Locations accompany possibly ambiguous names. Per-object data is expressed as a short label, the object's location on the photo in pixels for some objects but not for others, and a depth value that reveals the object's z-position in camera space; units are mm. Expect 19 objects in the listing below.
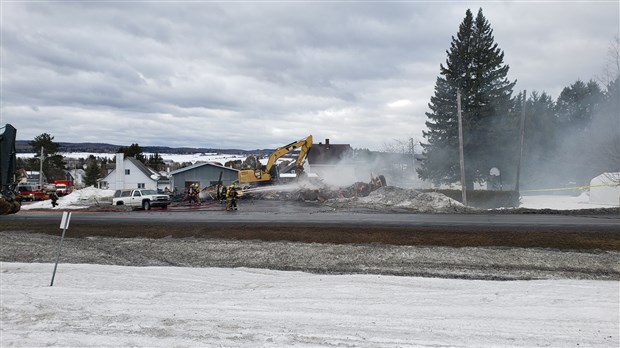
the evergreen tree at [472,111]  40594
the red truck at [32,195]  48625
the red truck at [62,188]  55750
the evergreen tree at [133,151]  83875
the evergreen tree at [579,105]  52584
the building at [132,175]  72000
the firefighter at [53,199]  33562
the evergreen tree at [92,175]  83688
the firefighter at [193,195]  36206
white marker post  11591
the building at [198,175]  61188
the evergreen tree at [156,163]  102006
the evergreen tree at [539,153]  48844
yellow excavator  40750
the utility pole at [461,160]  29406
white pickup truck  32969
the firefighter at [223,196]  37738
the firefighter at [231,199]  28062
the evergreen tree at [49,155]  86562
